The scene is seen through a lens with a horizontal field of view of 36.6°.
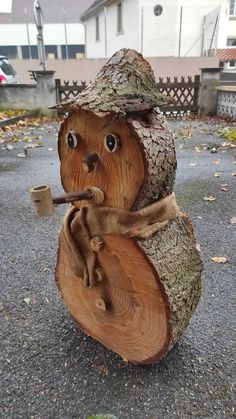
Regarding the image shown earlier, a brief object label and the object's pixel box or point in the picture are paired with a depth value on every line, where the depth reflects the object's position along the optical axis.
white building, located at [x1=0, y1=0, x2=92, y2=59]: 34.56
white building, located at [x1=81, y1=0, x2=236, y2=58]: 18.19
